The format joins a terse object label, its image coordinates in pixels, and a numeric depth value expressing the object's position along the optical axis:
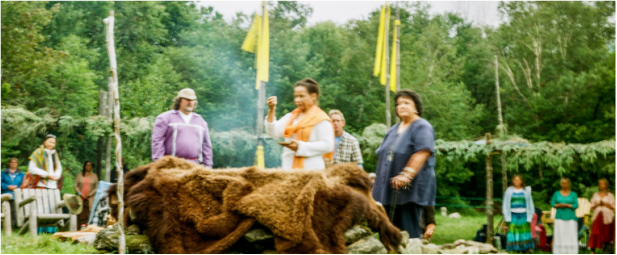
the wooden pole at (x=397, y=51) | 17.95
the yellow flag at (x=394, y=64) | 17.45
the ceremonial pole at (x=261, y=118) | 12.77
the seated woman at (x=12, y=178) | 10.59
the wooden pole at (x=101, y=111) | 12.78
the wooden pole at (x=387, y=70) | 17.29
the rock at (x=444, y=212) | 23.42
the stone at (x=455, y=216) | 22.73
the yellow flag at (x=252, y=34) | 15.12
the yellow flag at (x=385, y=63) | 17.52
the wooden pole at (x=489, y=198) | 13.12
